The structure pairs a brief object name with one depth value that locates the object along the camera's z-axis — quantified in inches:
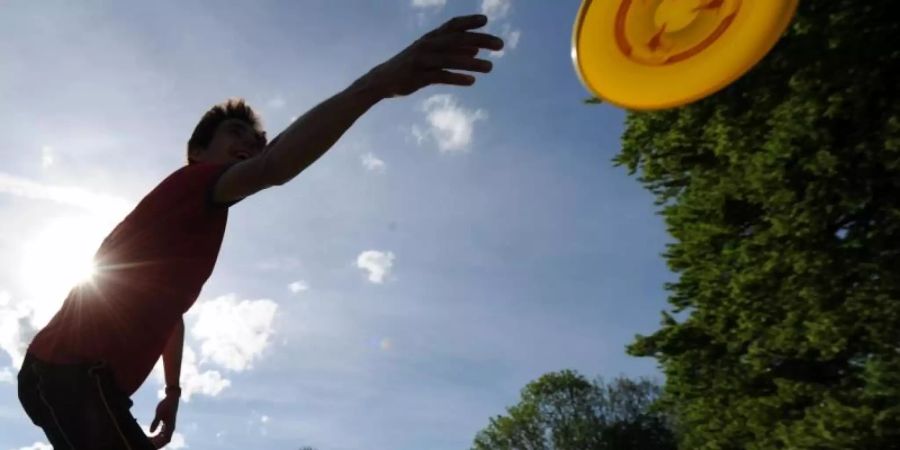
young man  102.5
